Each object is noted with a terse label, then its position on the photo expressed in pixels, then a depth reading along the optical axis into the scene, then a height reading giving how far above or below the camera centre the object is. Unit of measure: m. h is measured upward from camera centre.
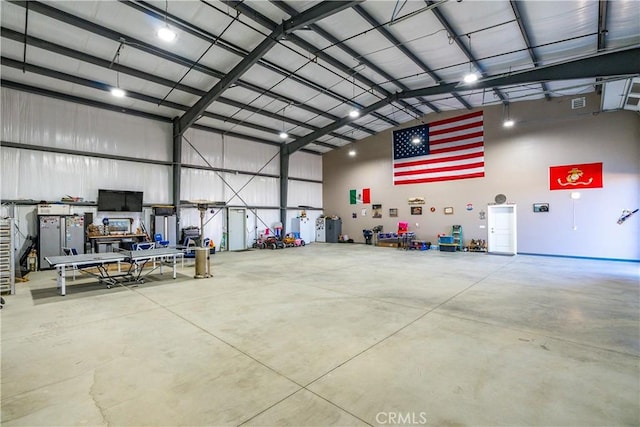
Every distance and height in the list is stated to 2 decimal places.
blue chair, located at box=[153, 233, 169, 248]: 8.78 -0.68
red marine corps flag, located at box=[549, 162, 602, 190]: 9.41 +1.25
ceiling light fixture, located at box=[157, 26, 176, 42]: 5.25 +3.40
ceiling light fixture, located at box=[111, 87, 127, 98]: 7.41 +3.28
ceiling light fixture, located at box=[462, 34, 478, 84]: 7.19 +3.42
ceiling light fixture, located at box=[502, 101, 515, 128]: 10.98 +3.86
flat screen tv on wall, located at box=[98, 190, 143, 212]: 9.46 +0.67
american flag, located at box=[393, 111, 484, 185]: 11.91 +2.88
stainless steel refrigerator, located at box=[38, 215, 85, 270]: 8.15 -0.37
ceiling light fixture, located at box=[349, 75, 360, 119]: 9.83 +4.54
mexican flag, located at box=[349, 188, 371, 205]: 15.38 +1.13
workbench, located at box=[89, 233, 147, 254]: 9.02 -0.63
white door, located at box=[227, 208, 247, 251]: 13.09 -0.50
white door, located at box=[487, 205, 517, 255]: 11.02 -0.56
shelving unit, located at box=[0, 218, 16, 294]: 5.45 -0.69
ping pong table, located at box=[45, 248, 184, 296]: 5.39 -0.76
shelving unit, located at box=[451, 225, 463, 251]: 12.11 -0.91
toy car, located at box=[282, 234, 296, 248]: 14.40 -1.16
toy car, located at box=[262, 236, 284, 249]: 13.72 -1.18
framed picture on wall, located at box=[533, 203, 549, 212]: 10.30 +0.25
